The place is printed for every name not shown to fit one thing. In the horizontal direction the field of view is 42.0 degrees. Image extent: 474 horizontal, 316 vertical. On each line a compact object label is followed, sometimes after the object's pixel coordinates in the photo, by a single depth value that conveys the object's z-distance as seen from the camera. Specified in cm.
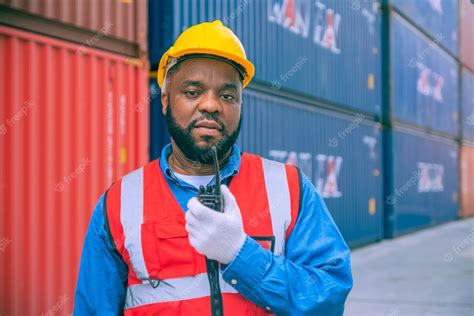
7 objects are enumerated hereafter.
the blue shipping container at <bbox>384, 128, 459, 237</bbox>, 1627
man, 182
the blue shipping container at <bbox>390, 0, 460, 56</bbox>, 1778
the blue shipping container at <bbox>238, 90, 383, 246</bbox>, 966
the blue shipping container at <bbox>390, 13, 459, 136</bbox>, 1672
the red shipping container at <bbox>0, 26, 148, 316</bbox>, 526
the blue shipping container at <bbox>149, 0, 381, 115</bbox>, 832
